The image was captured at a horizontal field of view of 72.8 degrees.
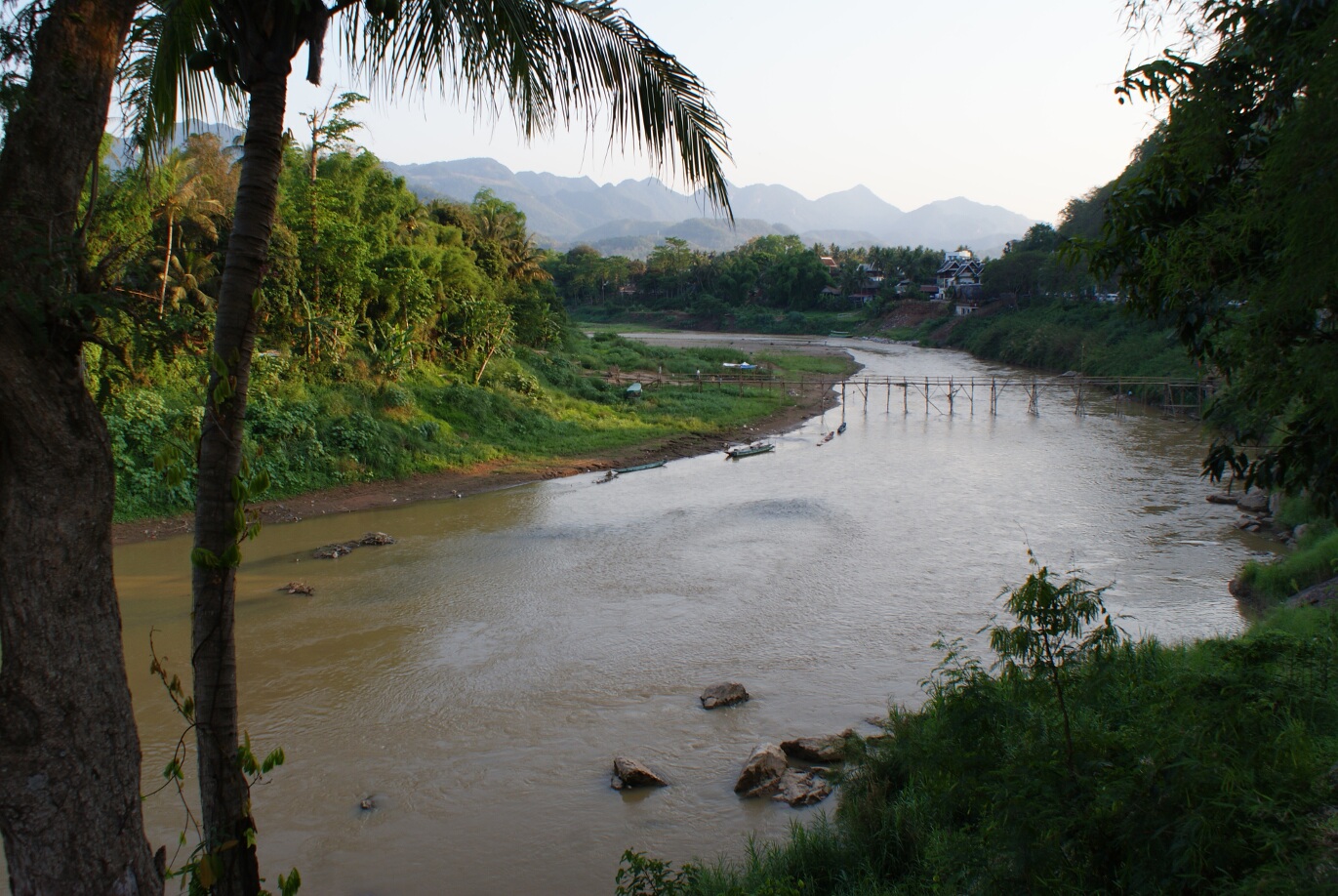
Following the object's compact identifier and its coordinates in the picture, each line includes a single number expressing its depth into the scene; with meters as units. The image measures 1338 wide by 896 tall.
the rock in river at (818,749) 8.57
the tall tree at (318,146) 22.22
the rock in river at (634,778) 8.37
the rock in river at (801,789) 7.87
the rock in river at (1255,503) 18.17
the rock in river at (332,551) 15.94
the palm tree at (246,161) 3.21
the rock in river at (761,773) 8.11
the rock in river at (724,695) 10.13
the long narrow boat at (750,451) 26.75
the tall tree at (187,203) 18.25
